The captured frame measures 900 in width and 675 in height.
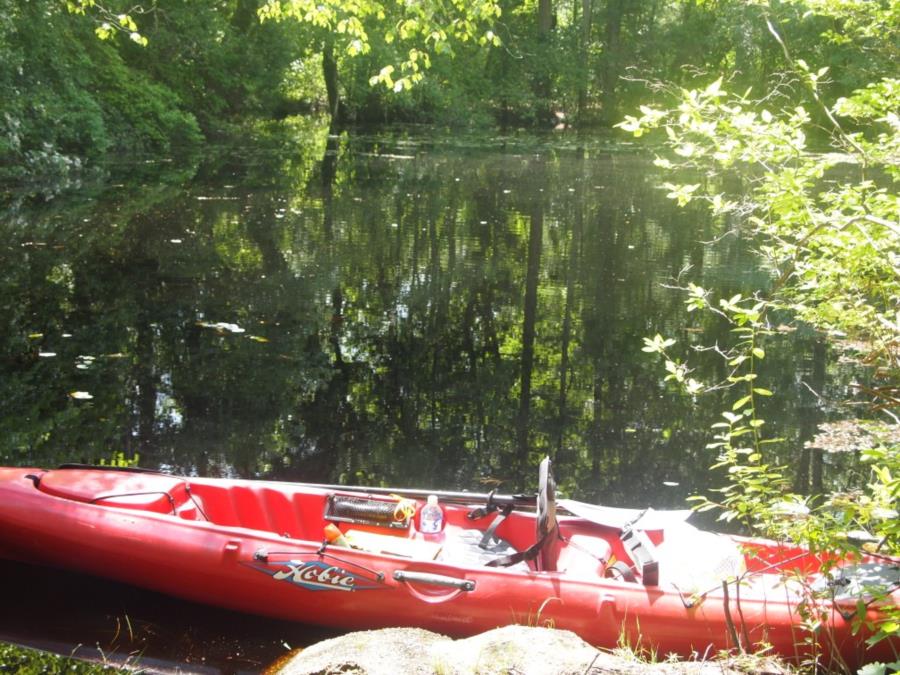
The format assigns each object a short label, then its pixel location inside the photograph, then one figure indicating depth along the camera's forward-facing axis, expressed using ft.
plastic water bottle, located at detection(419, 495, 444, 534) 16.75
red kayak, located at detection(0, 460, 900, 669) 13.70
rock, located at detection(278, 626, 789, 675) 11.12
